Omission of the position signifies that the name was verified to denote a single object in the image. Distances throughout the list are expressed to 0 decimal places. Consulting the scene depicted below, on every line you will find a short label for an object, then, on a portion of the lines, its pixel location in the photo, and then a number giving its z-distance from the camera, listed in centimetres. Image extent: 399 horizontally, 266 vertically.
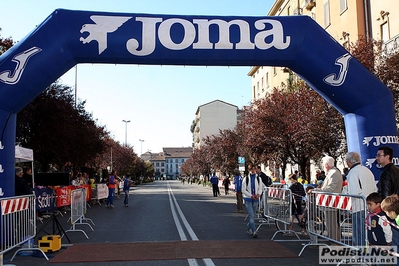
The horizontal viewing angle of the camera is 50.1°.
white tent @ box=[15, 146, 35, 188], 1541
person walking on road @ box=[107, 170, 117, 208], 2212
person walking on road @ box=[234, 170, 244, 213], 1831
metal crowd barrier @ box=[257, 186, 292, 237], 1142
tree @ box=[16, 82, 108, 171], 2155
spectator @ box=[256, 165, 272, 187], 1488
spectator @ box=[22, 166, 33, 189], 1614
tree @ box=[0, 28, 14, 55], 1861
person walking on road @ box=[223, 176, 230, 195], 3453
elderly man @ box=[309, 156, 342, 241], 906
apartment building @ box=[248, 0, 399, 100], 2130
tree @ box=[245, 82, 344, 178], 2014
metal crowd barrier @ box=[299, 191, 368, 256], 717
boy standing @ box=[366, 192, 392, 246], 572
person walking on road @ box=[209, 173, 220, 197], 3102
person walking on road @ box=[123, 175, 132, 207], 2239
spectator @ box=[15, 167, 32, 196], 1135
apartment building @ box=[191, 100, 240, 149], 11475
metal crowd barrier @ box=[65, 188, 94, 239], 1212
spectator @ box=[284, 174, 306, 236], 1208
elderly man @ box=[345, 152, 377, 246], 710
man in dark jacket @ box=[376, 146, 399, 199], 724
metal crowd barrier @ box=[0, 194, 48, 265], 816
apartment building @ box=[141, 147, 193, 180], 19652
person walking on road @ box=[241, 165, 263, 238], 1127
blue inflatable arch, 1036
